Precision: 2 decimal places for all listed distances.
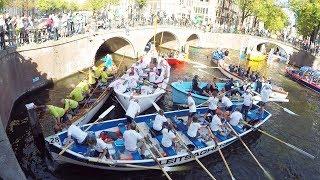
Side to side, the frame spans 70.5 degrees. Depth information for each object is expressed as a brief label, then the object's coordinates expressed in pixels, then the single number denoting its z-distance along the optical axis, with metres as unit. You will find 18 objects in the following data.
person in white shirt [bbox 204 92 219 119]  13.63
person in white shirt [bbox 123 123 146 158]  10.19
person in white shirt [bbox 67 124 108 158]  9.96
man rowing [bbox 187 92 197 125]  13.17
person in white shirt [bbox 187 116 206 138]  11.93
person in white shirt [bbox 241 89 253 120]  14.37
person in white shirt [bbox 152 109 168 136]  11.51
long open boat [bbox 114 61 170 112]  14.71
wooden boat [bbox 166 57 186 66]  25.58
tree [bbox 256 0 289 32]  38.51
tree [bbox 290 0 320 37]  31.12
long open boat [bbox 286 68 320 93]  23.07
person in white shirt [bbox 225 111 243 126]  13.11
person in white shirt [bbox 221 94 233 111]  14.02
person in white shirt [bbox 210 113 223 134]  12.41
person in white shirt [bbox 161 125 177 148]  11.07
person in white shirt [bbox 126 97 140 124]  12.01
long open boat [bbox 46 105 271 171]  9.98
